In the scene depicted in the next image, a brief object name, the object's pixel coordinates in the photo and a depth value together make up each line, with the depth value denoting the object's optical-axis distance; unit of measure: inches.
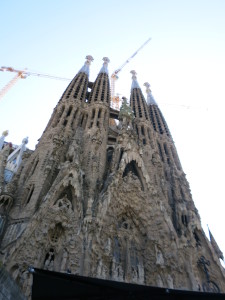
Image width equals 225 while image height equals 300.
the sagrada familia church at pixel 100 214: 485.5
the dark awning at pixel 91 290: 194.4
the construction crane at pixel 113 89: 2128.4
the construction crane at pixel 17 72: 2186.1
